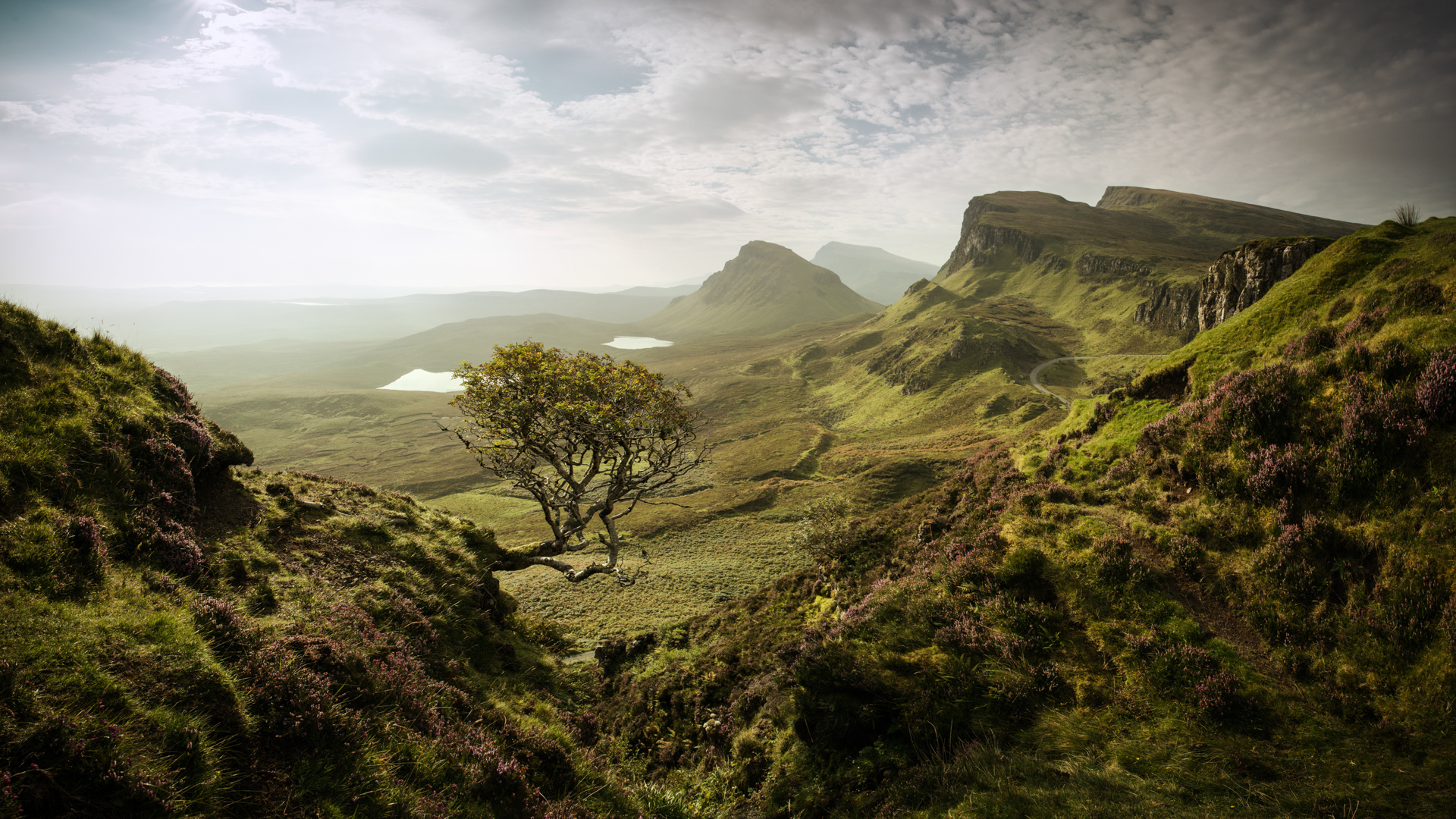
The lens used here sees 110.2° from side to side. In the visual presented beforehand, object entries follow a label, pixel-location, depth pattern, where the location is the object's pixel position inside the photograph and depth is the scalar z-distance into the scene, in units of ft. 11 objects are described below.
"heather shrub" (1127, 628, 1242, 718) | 25.53
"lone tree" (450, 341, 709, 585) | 59.52
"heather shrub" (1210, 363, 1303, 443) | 35.12
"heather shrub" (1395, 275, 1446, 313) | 33.50
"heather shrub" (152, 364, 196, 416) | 41.16
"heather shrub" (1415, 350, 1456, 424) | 28.07
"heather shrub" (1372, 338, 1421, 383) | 30.96
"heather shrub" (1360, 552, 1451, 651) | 23.70
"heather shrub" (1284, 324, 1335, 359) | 37.94
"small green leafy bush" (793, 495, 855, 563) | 67.00
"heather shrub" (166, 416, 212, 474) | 38.06
